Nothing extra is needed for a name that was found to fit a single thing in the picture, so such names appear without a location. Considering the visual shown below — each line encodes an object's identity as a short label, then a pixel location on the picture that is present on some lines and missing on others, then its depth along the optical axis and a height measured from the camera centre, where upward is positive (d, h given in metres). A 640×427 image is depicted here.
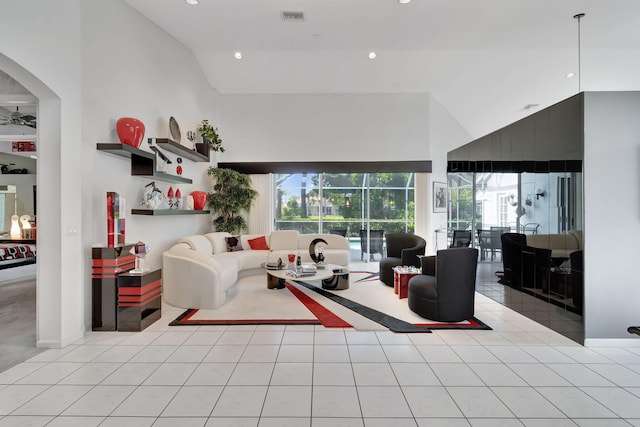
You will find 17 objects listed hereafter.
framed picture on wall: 7.69 +0.42
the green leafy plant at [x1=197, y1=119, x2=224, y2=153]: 6.38 +1.70
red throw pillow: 6.80 -0.71
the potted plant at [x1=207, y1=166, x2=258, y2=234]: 6.98 +0.35
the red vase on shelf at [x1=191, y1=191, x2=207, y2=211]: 6.12 +0.29
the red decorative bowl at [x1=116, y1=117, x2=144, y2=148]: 3.96 +1.11
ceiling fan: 4.90 +1.56
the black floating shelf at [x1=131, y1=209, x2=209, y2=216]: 4.38 +0.02
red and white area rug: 3.77 -1.39
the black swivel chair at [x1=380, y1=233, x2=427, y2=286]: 5.50 -0.77
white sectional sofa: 4.26 -0.89
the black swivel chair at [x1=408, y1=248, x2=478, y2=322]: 3.72 -0.97
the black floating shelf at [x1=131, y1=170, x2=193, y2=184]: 4.34 +0.58
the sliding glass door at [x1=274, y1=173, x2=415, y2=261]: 8.09 +0.20
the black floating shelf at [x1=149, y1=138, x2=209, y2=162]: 4.70 +1.14
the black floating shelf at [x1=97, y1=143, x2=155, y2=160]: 3.71 +0.82
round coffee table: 4.66 -1.01
